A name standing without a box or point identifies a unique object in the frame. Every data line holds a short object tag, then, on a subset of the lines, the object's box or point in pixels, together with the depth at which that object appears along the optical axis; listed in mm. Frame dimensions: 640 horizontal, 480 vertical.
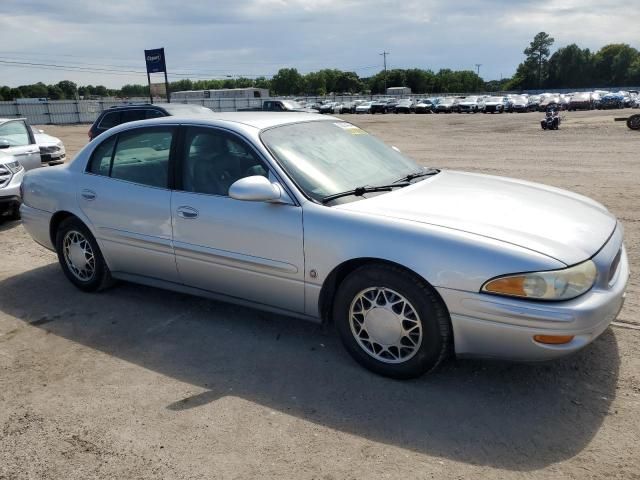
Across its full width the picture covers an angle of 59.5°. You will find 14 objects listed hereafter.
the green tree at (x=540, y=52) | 143500
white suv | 8148
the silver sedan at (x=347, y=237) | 2990
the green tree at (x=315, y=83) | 151325
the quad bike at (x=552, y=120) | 25114
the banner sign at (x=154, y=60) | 28283
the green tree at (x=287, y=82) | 154875
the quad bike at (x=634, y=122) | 21984
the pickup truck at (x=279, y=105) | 27766
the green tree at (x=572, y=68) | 137250
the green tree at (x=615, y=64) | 133125
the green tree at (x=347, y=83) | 156000
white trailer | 73625
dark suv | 12789
